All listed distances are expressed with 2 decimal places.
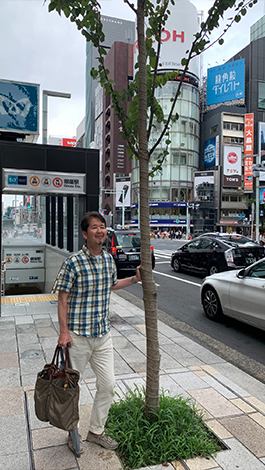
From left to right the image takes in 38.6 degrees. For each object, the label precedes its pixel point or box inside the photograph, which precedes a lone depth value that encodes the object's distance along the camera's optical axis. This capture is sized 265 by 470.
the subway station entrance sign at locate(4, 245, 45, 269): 12.66
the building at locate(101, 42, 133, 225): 80.38
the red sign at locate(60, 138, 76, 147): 93.81
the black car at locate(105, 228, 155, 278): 13.44
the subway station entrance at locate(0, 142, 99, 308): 7.87
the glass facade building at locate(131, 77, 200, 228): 68.75
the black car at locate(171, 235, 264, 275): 12.14
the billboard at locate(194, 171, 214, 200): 68.56
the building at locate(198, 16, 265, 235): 68.81
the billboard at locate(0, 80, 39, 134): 9.19
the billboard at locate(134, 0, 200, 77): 71.00
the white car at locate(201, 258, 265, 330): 6.29
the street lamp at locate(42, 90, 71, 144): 11.41
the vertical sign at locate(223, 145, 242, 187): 68.56
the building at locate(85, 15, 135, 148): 105.31
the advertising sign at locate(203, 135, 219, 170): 69.62
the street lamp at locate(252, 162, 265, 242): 23.21
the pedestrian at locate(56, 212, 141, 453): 2.87
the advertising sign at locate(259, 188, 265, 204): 64.56
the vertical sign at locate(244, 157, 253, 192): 66.94
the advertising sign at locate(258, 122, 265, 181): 68.56
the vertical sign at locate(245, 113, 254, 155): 68.06
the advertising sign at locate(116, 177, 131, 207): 74.56
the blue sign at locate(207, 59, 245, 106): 71.38
